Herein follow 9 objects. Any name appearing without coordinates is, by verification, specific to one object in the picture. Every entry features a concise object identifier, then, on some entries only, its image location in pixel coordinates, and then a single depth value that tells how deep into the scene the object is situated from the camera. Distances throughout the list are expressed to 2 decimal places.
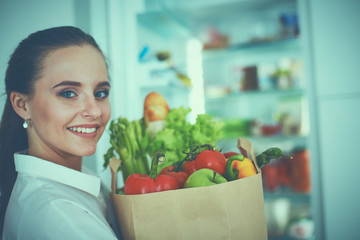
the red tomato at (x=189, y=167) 0.86
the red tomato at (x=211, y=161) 0.80
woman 0.75
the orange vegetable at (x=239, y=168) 0.77
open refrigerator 2.42
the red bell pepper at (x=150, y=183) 0.73
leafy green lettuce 1.03
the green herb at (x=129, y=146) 1.04
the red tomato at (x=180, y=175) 0.80
